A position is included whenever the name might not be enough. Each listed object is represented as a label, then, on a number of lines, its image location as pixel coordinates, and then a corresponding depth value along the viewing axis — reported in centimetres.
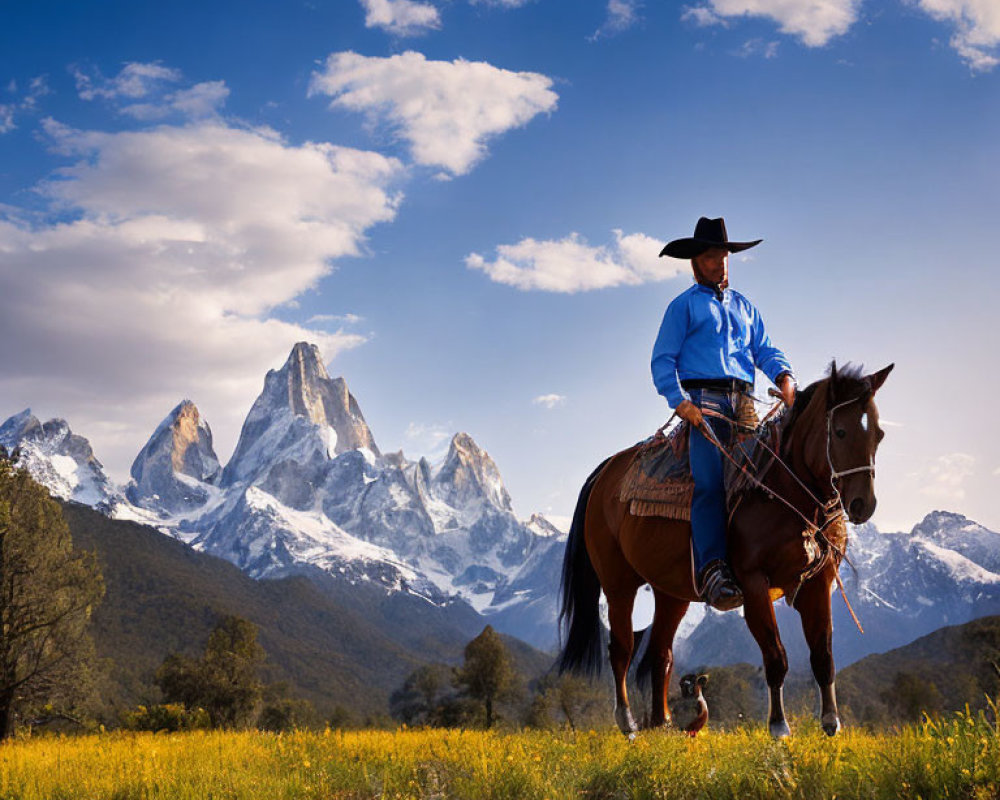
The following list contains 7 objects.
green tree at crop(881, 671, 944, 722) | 6266
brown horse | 582
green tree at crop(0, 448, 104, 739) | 1872
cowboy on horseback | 653
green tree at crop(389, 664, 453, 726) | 7744
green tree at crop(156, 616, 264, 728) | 5631
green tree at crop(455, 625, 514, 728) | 6431
